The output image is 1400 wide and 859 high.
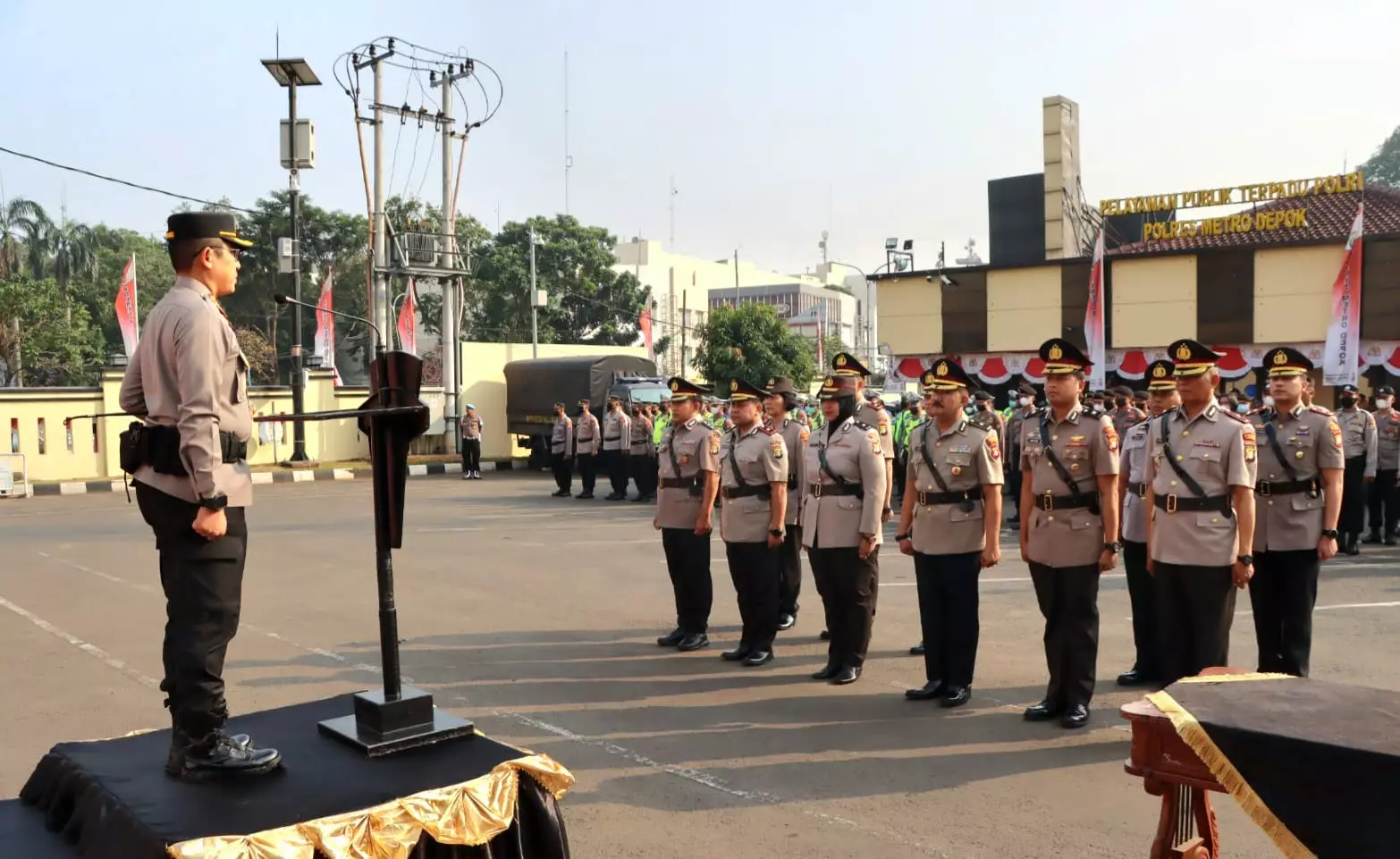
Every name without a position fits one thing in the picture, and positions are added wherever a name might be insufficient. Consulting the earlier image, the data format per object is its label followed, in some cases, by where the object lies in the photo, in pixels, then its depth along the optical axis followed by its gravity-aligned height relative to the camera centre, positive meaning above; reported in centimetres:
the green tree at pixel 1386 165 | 8875 +1963
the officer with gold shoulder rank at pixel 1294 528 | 621 -71
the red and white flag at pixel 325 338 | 3120 +220
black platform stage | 307 -115
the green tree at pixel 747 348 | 3334 +193
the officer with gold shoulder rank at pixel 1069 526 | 588 -64
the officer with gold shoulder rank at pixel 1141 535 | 670 -86
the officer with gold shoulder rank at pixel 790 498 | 879 -74
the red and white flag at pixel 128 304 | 2423 +252
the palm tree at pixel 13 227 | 3903 +683
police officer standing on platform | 333 -22
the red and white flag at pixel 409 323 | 2906 +245
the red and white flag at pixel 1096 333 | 2334 +156
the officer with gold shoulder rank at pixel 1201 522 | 557 -60
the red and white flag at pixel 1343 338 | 1916 +117
